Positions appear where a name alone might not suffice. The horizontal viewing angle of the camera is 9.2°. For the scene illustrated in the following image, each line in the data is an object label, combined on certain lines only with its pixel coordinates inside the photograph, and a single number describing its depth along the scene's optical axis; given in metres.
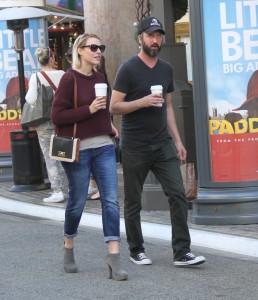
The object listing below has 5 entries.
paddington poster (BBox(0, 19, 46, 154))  24.31
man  12.98
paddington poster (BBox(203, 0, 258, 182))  15.74
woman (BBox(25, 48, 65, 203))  19.83
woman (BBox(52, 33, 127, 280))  12.57
